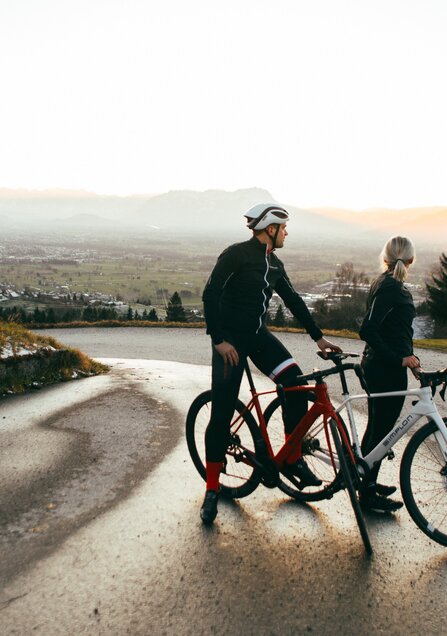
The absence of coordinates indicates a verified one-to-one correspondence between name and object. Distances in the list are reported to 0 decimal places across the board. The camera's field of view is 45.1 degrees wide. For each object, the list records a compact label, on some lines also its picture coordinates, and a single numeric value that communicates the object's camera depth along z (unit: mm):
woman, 4211
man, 4027
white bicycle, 3691
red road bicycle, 3846
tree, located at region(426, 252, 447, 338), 37856
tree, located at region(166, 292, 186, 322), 33006
